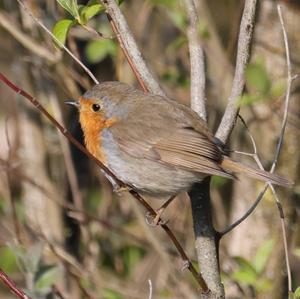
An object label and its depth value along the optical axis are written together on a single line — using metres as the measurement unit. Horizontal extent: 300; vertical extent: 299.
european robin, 6.73
